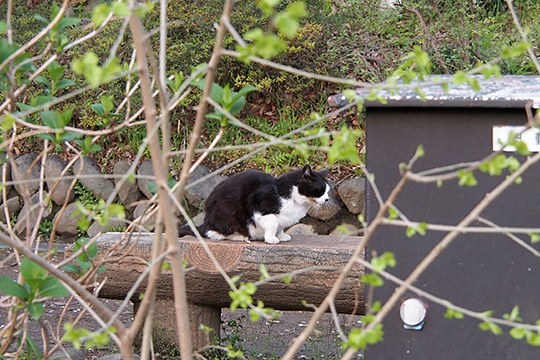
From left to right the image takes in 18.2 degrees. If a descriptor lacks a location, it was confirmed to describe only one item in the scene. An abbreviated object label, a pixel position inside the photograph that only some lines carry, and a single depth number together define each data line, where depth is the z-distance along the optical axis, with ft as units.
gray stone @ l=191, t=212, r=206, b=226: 46.69
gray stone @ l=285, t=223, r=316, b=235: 45.53
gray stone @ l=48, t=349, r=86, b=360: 27.11
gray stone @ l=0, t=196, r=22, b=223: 52.58
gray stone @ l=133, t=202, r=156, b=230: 38.90
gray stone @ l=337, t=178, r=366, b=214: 44.85
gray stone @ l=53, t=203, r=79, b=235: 50.00
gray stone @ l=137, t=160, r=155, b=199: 48.78
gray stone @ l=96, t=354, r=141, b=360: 28.80
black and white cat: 29.41
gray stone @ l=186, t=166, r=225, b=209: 47.55
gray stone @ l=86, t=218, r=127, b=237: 45.74
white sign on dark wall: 15.82
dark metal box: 16.26
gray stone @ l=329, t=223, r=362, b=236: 43.50
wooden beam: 26.41
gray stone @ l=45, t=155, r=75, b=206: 50.80
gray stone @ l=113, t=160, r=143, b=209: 49.92
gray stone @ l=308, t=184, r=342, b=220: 44.98
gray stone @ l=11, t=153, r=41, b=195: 51.44
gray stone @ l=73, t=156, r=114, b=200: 50.78
